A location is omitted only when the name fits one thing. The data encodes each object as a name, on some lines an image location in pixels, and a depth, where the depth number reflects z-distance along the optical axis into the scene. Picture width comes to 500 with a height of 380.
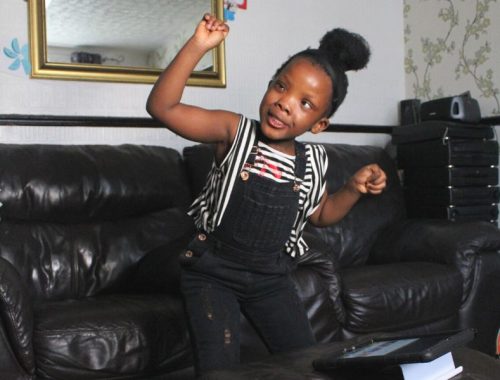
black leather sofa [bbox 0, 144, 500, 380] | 1.83
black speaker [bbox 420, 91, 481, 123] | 3.14
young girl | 1.46
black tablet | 1.06
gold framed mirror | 2.81
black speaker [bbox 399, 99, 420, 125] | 3.62
